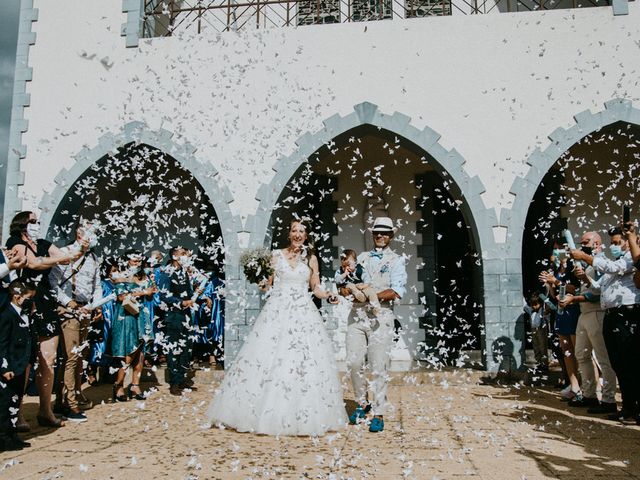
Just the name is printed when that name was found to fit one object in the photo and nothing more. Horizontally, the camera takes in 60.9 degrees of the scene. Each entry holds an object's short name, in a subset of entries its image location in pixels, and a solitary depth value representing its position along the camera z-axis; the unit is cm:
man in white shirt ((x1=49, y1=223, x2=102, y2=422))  493
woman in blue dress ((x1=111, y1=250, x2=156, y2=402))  600
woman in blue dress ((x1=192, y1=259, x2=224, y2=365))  829
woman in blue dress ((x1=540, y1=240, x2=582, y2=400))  568
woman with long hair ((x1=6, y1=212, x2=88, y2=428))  432
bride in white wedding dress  425
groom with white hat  454
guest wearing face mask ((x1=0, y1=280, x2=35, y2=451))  384
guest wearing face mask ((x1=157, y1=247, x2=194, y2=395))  647
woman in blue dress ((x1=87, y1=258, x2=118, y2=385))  695
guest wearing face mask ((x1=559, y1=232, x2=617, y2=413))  504
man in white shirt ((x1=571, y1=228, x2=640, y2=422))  458
